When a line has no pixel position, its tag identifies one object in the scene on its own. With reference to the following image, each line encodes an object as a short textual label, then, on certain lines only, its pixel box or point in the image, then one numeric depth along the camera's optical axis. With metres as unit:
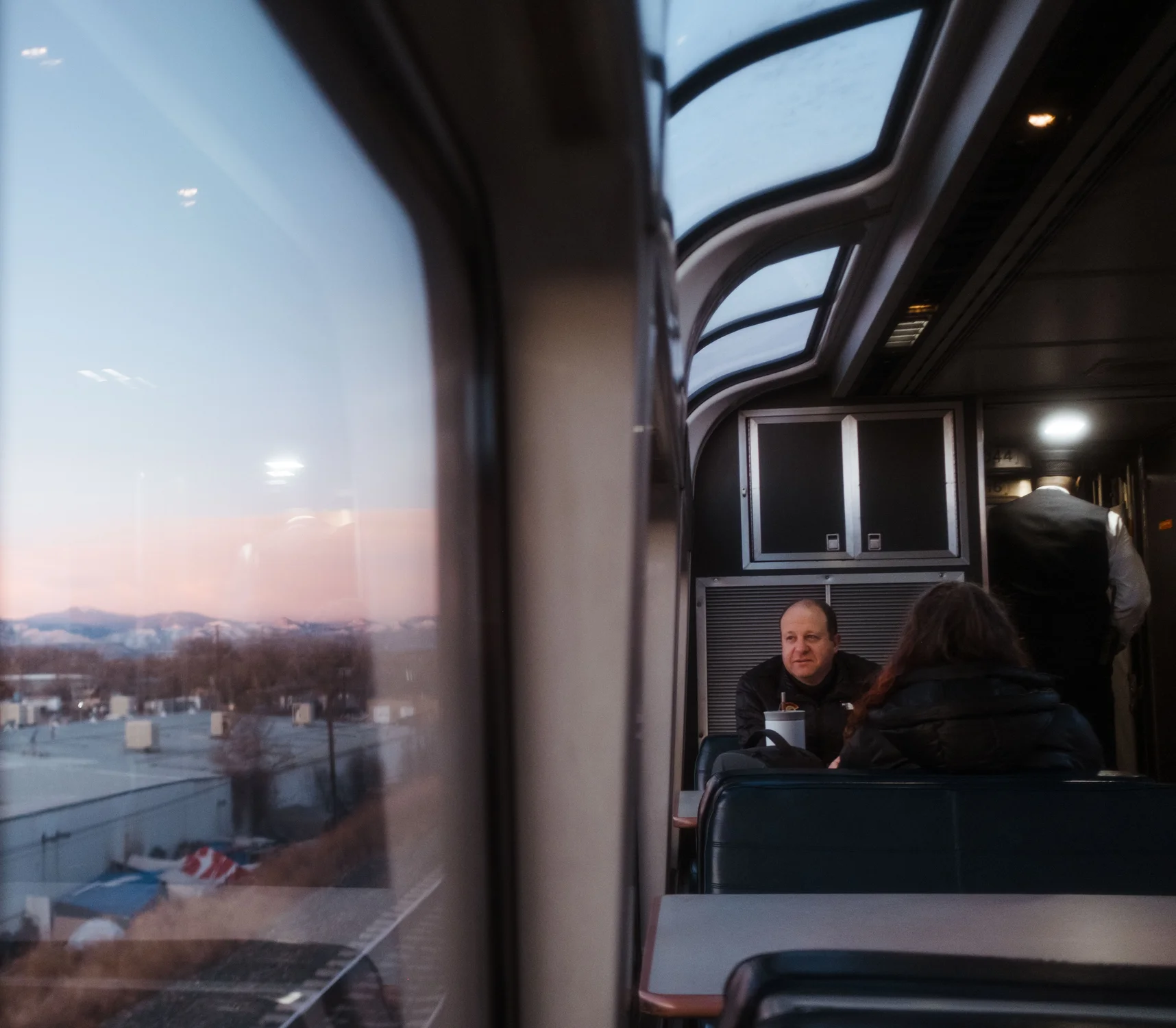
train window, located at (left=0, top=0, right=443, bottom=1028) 0.65
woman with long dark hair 2.34
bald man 4.14
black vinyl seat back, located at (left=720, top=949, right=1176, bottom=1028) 0.75
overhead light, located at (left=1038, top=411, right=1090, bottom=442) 6.47
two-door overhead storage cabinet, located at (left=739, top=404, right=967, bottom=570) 6.07
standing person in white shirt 6.80
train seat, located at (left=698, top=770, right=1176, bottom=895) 2.18
